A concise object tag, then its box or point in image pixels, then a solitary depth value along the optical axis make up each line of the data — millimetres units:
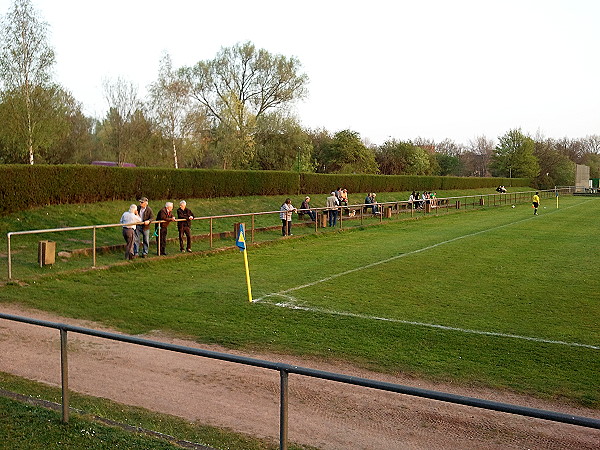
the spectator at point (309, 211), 27230
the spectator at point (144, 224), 17094
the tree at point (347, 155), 66688
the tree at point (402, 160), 80062
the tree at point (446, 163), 93438
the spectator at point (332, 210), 27609
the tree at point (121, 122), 45531
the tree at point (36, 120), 34938
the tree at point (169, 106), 48188
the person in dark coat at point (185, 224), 18406
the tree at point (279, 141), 54344
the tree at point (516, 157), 93250
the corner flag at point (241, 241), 12477
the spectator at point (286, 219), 23494
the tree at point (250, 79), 55312
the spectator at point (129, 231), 16328
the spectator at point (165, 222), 17547
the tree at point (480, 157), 128000
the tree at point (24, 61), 35344
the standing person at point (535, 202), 39812
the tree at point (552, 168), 94312
